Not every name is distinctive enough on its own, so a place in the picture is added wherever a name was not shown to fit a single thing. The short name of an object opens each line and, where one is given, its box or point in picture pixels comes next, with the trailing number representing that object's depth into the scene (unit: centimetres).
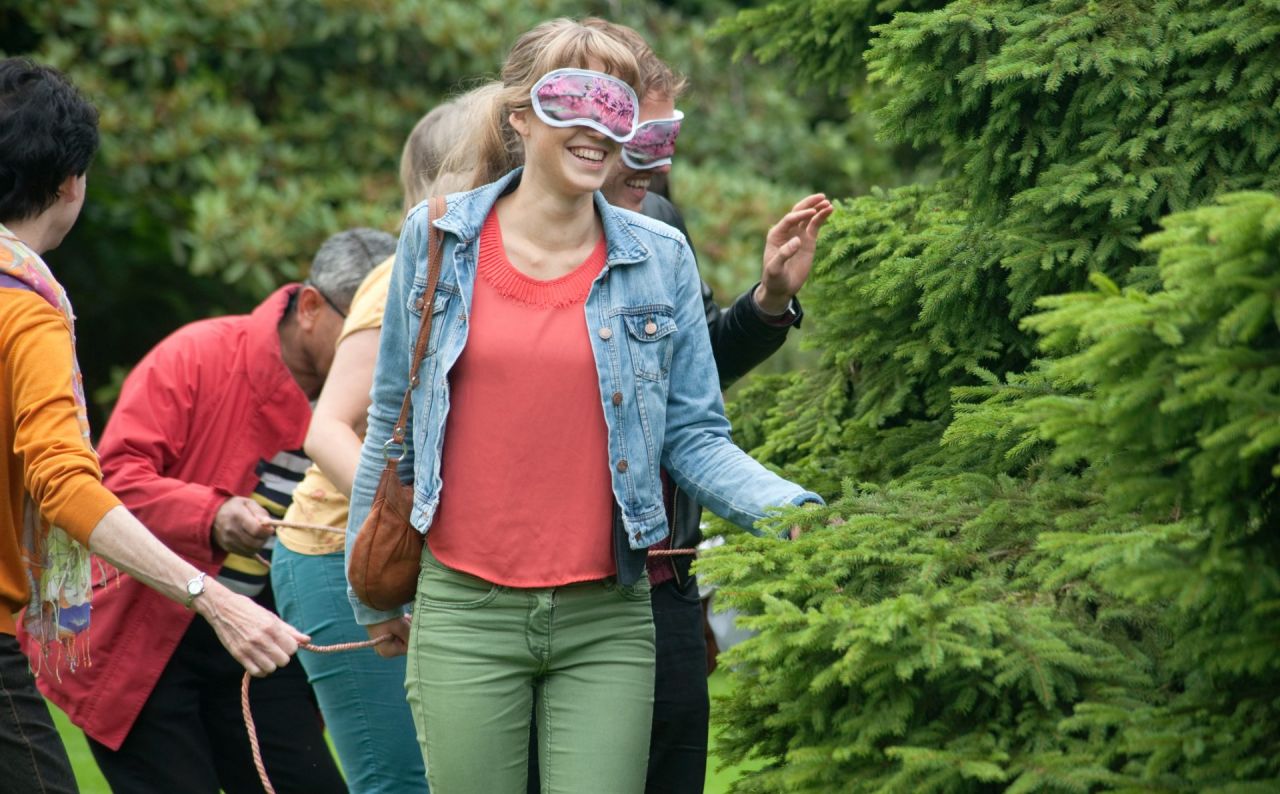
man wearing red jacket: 815
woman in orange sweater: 602
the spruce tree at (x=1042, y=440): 438
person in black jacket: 704
